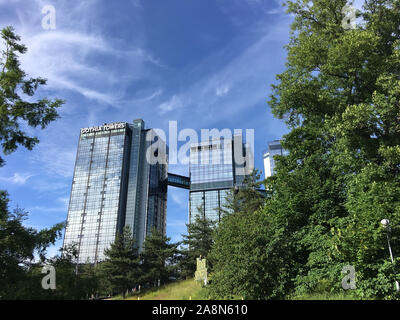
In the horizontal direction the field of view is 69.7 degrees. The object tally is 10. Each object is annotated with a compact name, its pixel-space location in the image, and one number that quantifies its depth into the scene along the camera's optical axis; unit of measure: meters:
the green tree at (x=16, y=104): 14.63
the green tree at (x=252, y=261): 16.88
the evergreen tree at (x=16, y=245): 12.34
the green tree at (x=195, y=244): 43.31
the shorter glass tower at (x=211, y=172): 118.39
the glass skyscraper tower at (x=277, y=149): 194.73
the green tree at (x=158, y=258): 43.78
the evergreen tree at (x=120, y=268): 40.75
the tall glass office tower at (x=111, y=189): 109.44
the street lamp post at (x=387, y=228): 11.88
